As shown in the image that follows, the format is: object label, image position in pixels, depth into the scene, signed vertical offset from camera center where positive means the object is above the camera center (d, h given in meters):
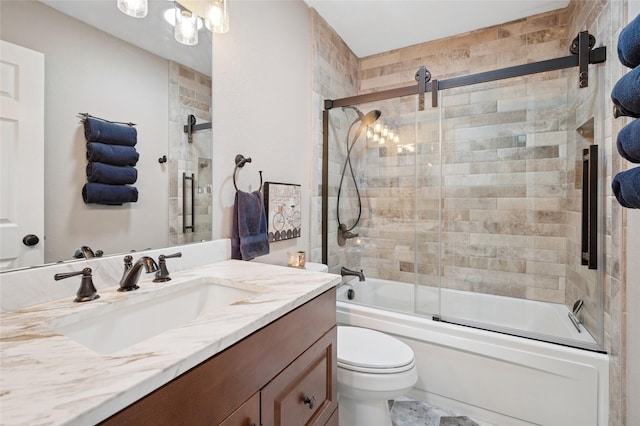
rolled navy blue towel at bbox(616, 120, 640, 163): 0.69 +0.17
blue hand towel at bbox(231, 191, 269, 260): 1.51 -0.09
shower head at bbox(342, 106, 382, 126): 2.57 +0.84
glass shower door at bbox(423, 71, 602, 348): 2.06 +0.07
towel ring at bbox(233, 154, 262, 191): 1.56 +0.26
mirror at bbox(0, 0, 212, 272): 0.89 +0.37
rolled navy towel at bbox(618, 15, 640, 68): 0.68 +0.39
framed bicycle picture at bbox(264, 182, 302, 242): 1.80 +0.00
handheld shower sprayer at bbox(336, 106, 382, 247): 2.59 +0.51
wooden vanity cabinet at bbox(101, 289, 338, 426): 0.54 -0.41
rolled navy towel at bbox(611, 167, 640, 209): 0.72 +0.06
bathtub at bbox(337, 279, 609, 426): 1.44 -0.82
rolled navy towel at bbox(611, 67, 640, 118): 0.67 +0.28
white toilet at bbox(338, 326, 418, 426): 1.34 -0.76
